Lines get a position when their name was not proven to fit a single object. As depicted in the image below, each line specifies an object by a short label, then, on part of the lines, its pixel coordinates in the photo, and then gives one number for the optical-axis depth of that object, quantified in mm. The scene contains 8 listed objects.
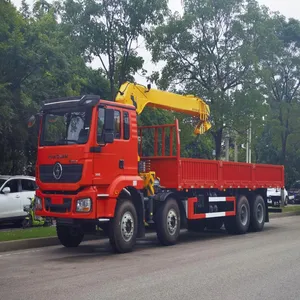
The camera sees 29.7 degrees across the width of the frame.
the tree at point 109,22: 17938
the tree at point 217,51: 22312
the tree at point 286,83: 28469
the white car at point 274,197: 30816
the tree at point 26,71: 16625
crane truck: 12250
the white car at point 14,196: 17375
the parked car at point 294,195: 41594
